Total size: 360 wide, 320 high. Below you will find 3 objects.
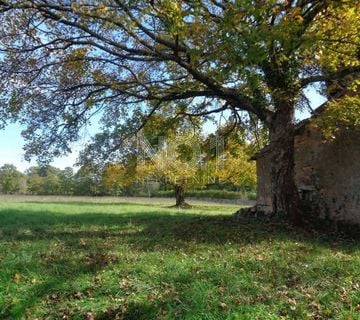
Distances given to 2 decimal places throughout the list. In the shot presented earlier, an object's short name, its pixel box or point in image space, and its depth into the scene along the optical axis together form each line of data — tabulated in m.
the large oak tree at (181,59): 9.51
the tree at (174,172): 33.28
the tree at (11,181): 90.19
